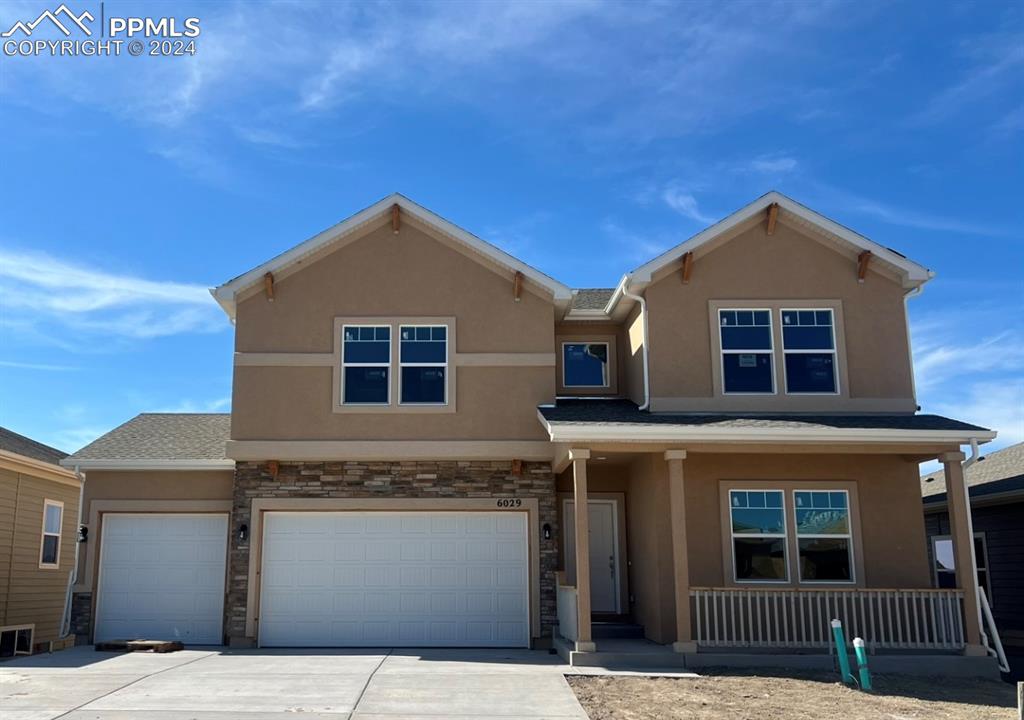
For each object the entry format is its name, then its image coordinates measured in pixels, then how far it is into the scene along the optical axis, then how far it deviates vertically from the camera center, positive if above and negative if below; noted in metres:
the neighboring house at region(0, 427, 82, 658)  15.98 +0.24
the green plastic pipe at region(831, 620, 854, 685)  11.48 -1.36
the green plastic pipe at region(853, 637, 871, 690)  11.02 -1.40
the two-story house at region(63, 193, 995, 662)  14.46 +1.45
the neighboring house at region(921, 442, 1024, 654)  16.53 +0.09
